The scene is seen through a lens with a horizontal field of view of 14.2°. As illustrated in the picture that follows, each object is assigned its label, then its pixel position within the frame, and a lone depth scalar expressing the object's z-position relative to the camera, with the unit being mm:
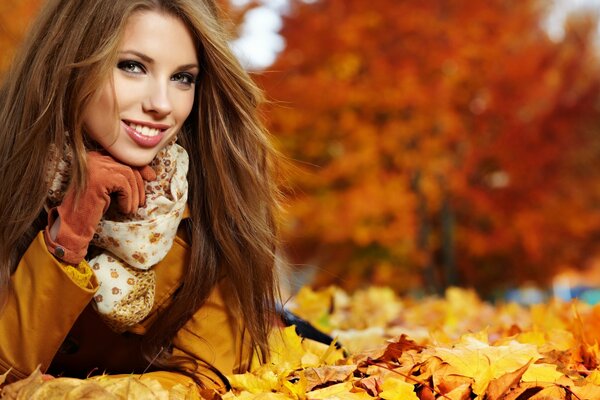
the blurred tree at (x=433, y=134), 8445
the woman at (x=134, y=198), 2532
